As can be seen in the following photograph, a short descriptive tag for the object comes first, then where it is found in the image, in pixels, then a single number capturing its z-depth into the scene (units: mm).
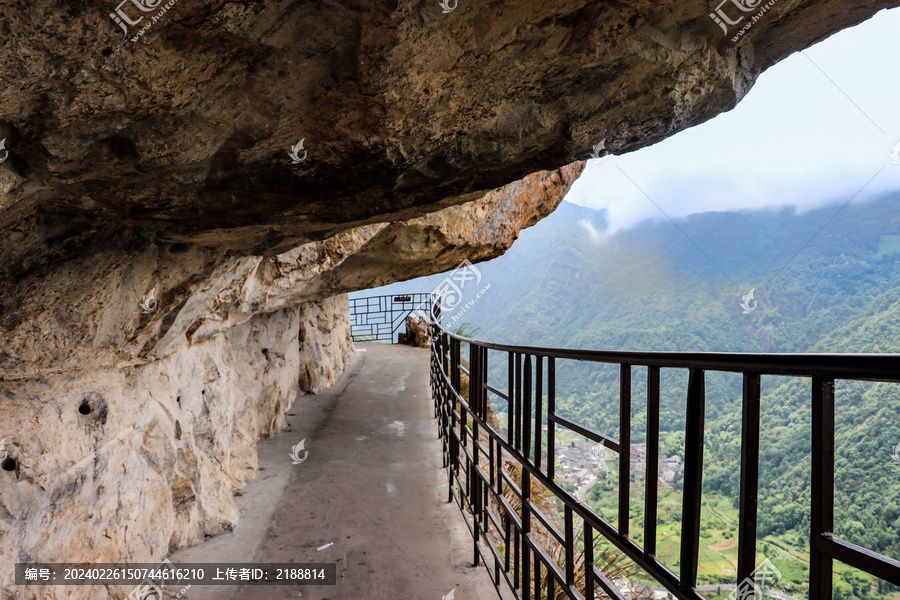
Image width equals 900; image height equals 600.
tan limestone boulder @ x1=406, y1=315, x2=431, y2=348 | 12602
